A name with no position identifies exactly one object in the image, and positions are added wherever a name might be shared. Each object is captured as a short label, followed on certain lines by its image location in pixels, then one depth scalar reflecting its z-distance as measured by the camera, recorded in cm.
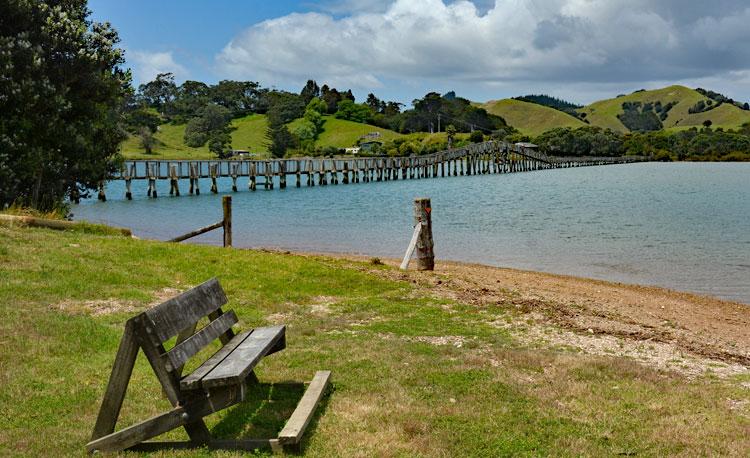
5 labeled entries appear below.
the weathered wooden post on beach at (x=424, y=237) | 1767
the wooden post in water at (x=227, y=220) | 2071
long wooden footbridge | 6738
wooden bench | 541
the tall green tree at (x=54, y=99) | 2083
